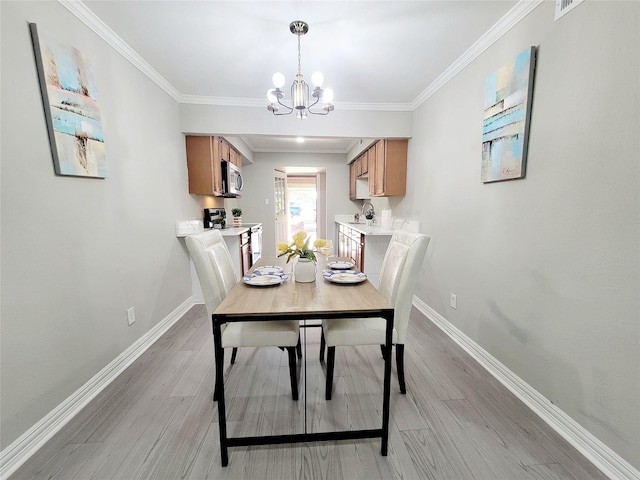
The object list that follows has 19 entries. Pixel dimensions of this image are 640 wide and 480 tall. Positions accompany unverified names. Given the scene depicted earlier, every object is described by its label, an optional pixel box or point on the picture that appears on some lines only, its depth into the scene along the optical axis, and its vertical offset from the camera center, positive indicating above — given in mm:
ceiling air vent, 1319 +967
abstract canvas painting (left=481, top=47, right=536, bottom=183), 1579 +515
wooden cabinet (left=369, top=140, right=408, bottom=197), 3436 +432
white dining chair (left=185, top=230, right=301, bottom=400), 1512 -717
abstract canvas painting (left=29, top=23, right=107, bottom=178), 1392 +552
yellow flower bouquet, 1569 -270
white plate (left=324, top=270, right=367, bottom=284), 1587 -468
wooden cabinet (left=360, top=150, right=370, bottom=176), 4316 +638
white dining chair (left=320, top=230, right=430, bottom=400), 1518 -716
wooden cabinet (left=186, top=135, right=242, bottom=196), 3211 +484
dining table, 1170 -485
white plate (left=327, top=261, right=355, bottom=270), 1920 -468
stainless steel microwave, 3639 +334
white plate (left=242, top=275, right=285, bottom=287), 1516 -459
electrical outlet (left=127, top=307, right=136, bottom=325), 2064 -871
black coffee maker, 3756 -224
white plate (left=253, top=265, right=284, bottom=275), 1791 -470
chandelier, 1786 +807
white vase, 1598 -414
